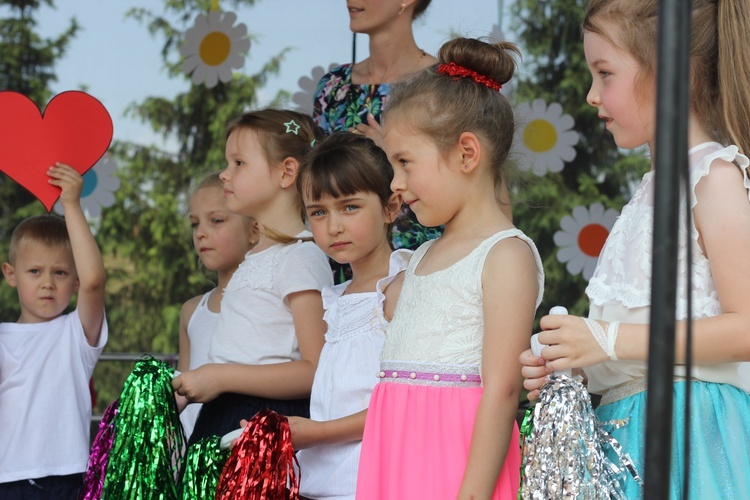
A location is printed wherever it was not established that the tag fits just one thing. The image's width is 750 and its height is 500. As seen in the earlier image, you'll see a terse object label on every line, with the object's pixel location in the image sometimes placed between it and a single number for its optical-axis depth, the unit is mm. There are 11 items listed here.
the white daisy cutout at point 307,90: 8180
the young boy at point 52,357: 4668
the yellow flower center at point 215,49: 8945
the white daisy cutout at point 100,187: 9062
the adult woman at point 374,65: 5000
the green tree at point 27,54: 9382
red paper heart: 4727
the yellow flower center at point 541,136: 8828
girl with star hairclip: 4187
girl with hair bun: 3000
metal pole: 1498
